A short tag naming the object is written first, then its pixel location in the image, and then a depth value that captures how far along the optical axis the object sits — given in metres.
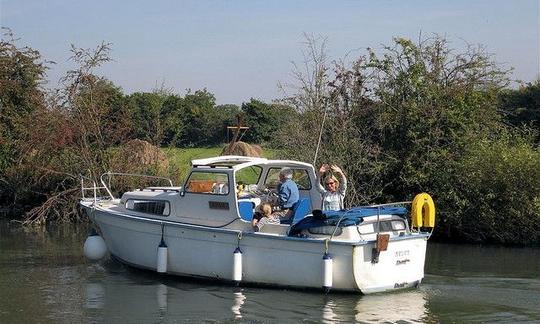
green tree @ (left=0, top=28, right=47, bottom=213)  27.17
